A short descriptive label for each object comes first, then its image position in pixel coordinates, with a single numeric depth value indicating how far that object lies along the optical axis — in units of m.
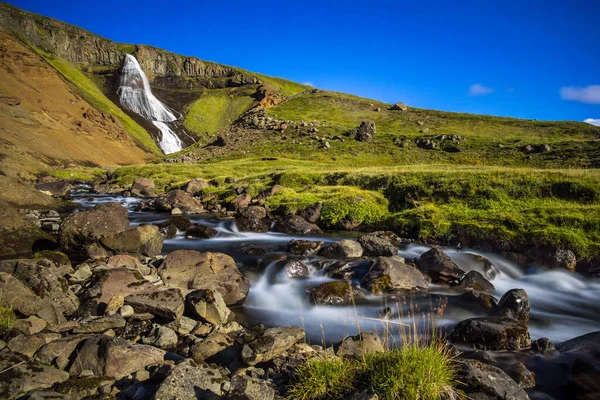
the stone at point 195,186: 35.28
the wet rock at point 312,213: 23.42
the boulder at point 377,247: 16.06
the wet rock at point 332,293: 12.16
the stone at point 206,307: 9.55
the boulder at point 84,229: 14.88
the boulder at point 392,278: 12.77
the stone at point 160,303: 9.45
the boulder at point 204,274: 11.90
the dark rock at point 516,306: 10.65
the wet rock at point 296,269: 14.79
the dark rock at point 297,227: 22.02
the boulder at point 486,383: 5.59
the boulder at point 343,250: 16.06
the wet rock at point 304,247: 17.12
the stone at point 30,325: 7.74
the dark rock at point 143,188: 39.03
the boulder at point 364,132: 72.50
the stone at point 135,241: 14.55
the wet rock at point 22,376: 5.73
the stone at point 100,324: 8.48
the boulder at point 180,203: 29.19
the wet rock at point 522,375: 7.16
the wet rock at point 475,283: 13.40
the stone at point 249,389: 5.73
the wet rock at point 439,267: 13.82
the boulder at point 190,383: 5.47
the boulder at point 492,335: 8.52
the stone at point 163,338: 8.30
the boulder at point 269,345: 7.44
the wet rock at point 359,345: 6.91
